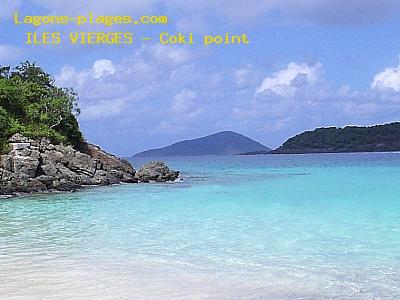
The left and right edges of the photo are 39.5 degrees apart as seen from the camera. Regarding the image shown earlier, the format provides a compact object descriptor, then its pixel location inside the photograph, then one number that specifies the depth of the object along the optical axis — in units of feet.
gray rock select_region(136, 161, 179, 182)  136.98
